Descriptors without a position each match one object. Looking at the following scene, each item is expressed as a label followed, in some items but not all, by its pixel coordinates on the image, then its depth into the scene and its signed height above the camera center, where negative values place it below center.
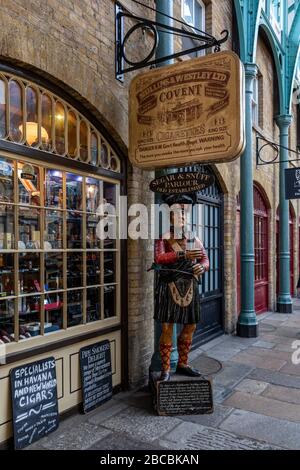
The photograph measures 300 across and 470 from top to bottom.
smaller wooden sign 3.88 +0.60
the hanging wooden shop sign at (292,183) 9.16 +1.38
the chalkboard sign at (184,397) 3.92 -1.51
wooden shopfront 3.42 +0.07
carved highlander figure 4.01 -0.38
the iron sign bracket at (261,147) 9.09 +2.23
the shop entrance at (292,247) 12.96 -0.14
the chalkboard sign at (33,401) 3.32 -1.35
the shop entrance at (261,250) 9.61 -0.16
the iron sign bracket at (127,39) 4.15 +2.19
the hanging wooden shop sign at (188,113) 3.66 +1.27
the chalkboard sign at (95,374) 4.04 -1.35
